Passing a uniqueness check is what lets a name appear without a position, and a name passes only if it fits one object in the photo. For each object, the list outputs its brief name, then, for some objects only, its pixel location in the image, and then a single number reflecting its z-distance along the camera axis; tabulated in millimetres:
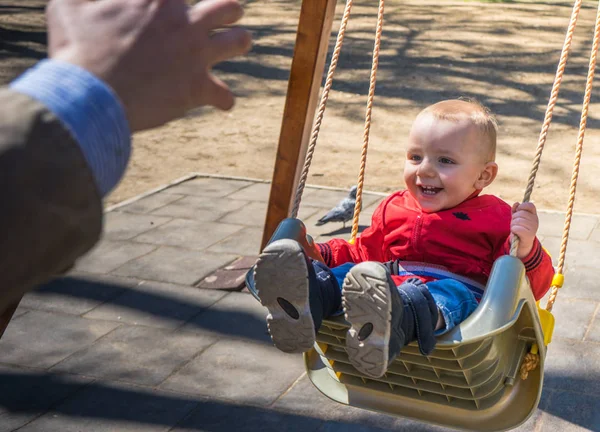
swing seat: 2209
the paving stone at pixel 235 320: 4129
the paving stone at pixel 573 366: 3605
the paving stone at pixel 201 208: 5922
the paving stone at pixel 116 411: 3330
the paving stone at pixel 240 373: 3589
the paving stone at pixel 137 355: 3754
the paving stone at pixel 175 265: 4816
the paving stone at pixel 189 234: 5387
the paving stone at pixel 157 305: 4305
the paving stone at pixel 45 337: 3908
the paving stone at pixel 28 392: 3418
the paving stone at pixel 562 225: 5337
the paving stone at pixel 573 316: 4078
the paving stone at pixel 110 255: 4969
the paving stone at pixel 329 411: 3324
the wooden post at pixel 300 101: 3723
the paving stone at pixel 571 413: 3281
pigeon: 5383
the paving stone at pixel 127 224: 5559
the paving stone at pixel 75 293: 4457
